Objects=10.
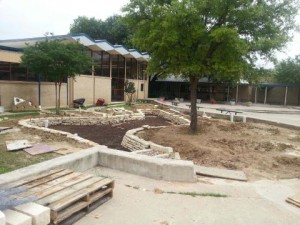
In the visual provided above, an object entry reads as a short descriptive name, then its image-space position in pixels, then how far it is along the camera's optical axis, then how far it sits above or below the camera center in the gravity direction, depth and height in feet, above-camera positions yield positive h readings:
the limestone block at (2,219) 7.33 -4.35
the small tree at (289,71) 89.06 +9.10
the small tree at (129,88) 73.55 +0.22
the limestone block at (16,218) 8.01 -4.79
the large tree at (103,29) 94.28 +24.78
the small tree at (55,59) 40.83 +4.94
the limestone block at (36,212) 8.42 -4.76
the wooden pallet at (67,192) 9.62 -4.89
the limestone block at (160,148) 23.26 -6.09
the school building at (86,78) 46.94 +2.41
